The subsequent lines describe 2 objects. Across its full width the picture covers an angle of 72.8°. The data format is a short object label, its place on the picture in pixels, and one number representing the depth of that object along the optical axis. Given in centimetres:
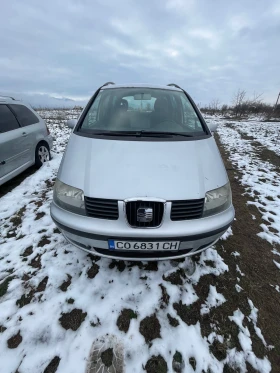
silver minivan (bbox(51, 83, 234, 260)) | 153
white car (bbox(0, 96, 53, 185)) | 349
